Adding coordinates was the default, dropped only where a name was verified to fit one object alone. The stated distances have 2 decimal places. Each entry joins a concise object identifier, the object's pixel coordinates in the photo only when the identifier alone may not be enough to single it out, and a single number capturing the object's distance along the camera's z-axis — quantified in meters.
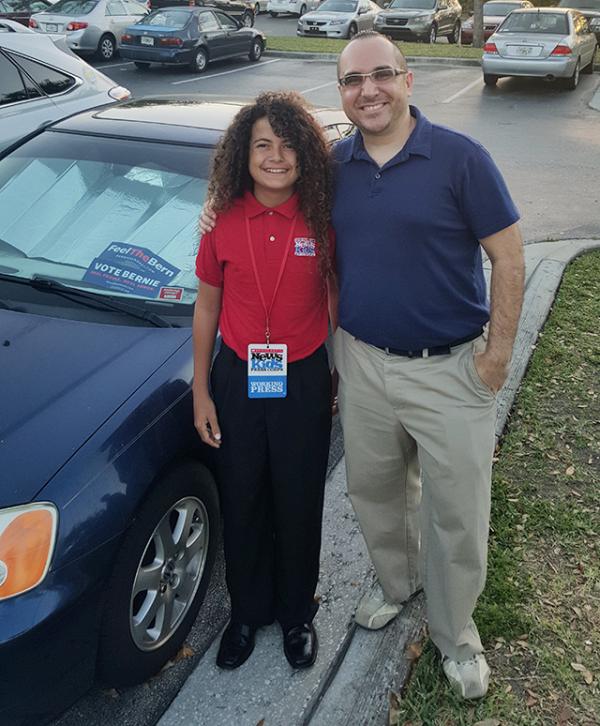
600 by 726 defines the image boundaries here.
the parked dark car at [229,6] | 26.83
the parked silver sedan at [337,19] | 23.05
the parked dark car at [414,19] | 23.17
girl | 2.05
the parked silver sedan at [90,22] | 17.03
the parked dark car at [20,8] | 18.09
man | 1.98
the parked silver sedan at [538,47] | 14.25
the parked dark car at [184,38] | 16.25
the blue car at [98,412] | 1.95
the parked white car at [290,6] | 32.25
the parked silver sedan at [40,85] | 6.08
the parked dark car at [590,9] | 19.88
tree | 21.09
